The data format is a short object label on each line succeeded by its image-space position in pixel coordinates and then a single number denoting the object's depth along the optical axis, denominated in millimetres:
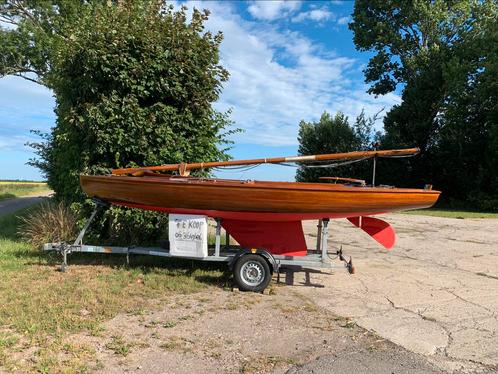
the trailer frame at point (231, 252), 6141
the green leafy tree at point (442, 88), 25609
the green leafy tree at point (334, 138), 27312
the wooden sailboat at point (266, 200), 6117
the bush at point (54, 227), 8461
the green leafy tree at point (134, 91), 7977
